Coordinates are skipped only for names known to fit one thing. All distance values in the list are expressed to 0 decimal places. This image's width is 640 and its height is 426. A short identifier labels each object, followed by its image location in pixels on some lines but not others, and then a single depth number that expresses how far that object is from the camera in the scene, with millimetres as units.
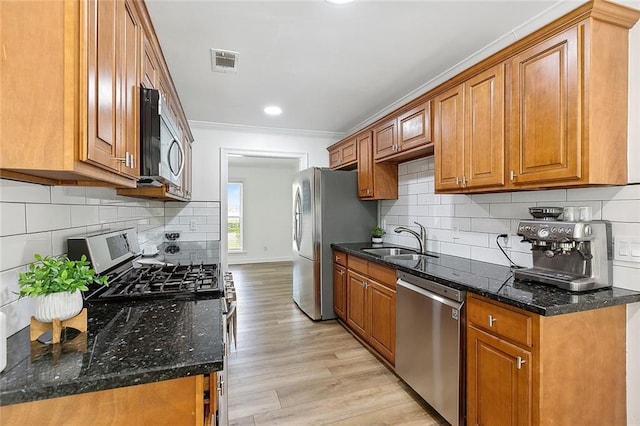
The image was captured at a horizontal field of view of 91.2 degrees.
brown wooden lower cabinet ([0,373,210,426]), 828
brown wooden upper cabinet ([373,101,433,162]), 2555
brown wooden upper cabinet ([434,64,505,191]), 1898
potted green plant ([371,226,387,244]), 3650
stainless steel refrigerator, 3611
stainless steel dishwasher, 1805
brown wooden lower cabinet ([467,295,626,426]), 1396
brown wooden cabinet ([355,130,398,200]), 3396
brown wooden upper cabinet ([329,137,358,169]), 3773
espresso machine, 1541
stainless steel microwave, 1402
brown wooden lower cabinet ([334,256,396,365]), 2551
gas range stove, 1519
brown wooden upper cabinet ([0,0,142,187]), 824
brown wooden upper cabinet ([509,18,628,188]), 1476
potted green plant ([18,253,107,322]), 998
